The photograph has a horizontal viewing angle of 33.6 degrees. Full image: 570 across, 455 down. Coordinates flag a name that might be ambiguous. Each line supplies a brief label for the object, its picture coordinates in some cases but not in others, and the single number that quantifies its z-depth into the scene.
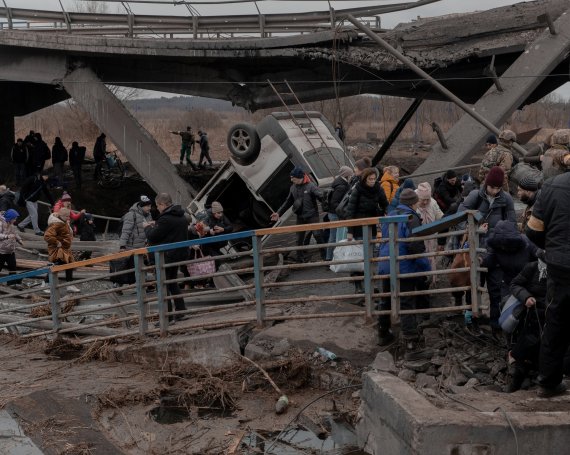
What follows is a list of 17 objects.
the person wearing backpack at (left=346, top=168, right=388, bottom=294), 10.88
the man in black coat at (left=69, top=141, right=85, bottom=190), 28.22
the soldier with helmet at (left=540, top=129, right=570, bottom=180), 8.82
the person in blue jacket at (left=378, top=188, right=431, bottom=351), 9.26
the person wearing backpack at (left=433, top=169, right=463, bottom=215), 13.26
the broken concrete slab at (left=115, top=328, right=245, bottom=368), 9.91
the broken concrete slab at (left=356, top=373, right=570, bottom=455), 6.39
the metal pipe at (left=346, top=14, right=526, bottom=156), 15.31
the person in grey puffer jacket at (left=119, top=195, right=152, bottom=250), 12.83
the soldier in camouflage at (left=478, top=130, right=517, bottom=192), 10.86
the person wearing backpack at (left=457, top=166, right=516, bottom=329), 8.84
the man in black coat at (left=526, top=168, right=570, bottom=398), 6.81
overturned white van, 15.91
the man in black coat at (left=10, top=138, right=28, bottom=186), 27.36
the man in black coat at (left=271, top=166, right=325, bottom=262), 13.77
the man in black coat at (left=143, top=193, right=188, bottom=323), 10.88
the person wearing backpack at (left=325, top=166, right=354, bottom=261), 12.75
